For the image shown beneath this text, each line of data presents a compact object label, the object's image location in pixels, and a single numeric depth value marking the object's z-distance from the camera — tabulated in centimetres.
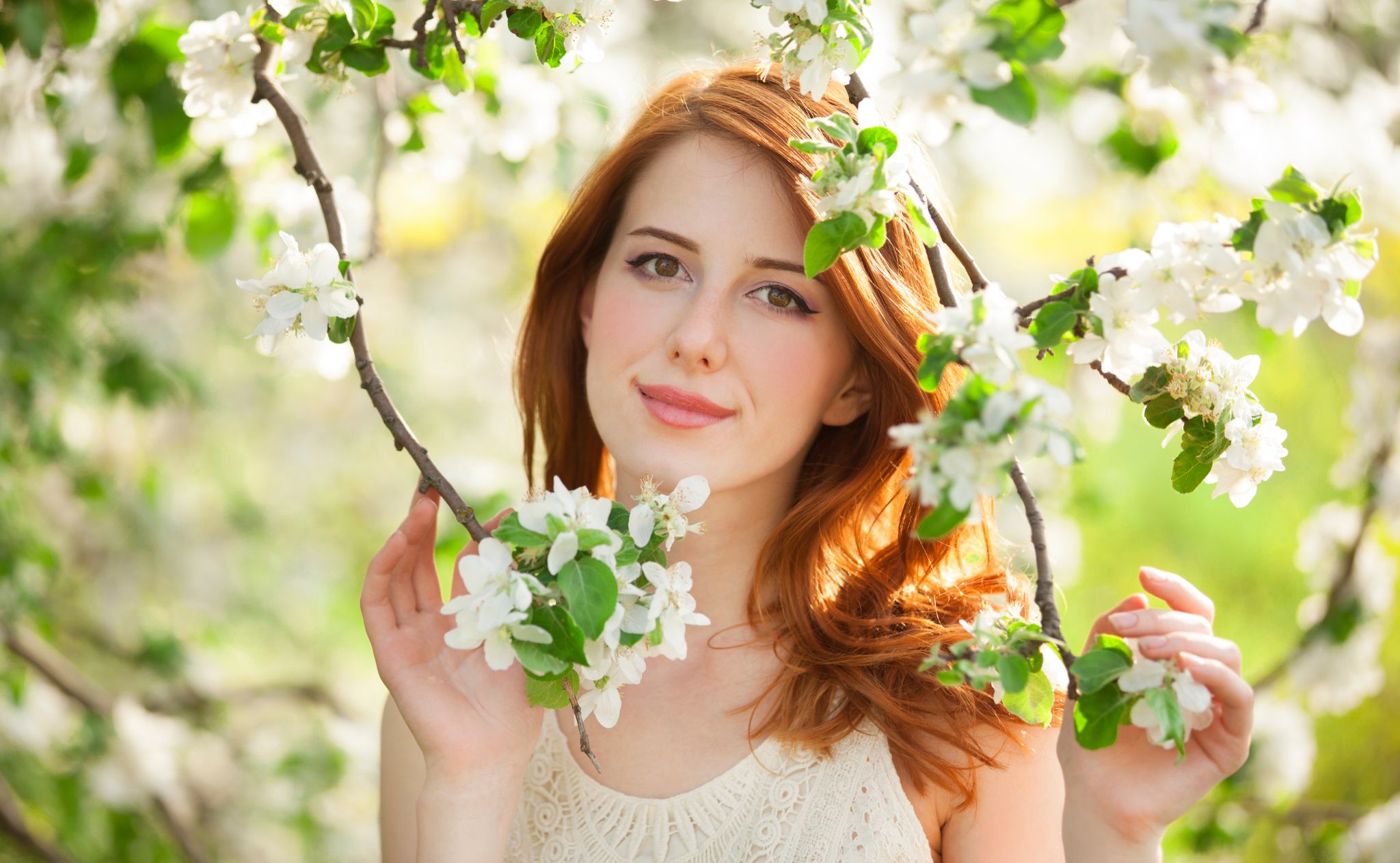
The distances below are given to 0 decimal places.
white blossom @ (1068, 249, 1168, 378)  121
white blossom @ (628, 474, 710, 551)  125
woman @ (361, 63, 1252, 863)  140
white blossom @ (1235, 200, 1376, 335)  119
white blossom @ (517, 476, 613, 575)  122
